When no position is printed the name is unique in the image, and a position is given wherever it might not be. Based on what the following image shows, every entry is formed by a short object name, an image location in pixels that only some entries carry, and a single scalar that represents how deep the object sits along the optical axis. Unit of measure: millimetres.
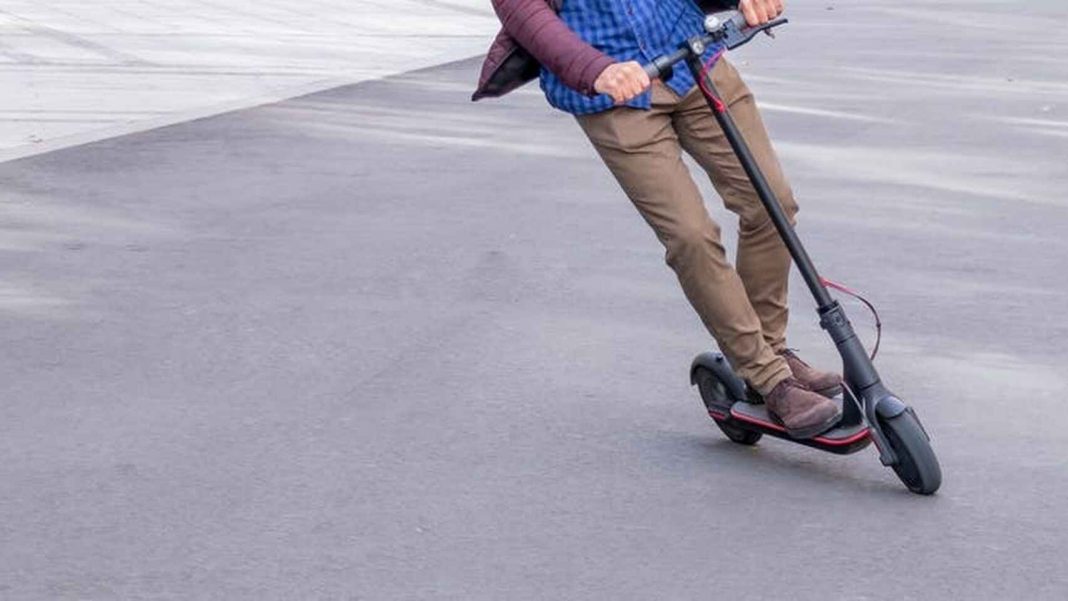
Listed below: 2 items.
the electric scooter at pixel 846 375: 5523
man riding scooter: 5641
